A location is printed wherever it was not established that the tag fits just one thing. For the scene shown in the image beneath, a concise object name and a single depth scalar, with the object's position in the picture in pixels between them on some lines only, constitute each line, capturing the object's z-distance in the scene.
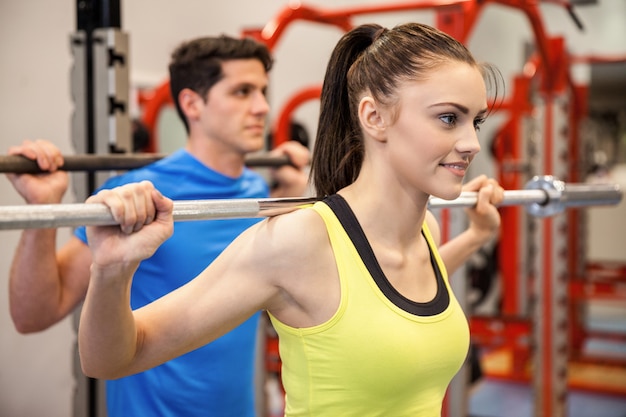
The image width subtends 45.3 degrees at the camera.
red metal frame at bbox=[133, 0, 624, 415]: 3.09
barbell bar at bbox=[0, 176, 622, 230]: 1.00
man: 1.80
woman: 1.23
